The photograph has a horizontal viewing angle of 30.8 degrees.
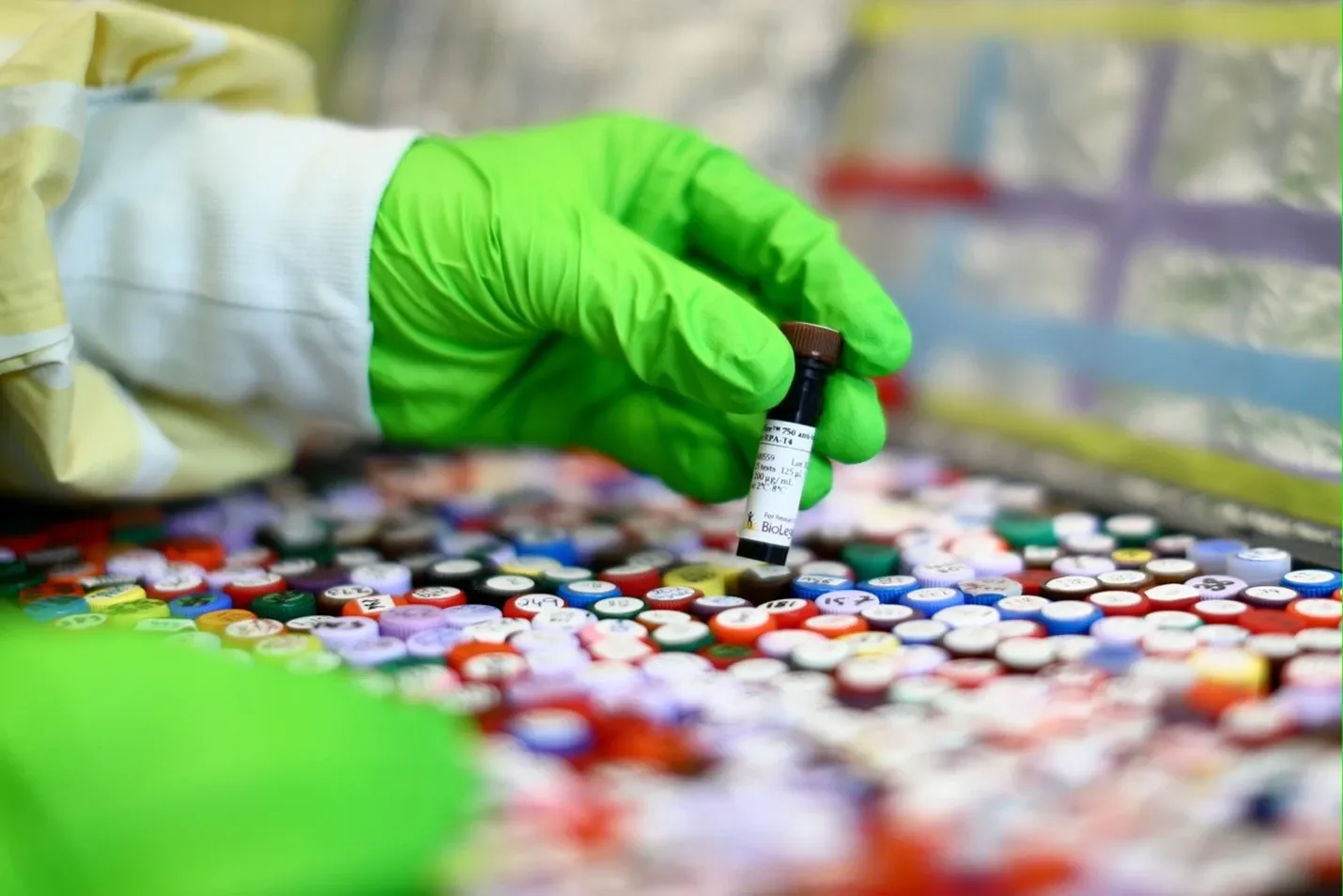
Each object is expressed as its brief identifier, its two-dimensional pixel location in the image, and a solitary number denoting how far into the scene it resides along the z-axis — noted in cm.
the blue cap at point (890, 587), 45
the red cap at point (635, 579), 46
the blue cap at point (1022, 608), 43
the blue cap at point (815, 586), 45
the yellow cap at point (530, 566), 47
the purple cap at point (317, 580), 46
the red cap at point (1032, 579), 45
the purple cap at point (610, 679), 40
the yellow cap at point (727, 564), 46
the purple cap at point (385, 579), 46
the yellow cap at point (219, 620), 43
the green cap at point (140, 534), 50
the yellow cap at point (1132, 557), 46
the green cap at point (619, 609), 44
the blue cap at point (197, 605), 44
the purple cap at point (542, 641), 42
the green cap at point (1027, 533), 49
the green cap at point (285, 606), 44
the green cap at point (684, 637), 42
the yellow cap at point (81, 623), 43
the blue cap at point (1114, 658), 40
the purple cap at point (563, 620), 43
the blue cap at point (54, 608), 44
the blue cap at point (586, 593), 45
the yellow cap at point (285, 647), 41
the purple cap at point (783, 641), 42
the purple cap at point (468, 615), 43
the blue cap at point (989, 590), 44
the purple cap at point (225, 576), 46
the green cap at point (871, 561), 47
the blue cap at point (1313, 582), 44
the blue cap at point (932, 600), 44
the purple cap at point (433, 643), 42
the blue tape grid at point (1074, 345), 51
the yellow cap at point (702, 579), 46
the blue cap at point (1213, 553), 46
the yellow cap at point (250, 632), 42
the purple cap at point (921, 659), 41
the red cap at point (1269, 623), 42
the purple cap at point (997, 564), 46
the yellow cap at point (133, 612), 44
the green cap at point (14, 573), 47
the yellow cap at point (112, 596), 45
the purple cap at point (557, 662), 41
